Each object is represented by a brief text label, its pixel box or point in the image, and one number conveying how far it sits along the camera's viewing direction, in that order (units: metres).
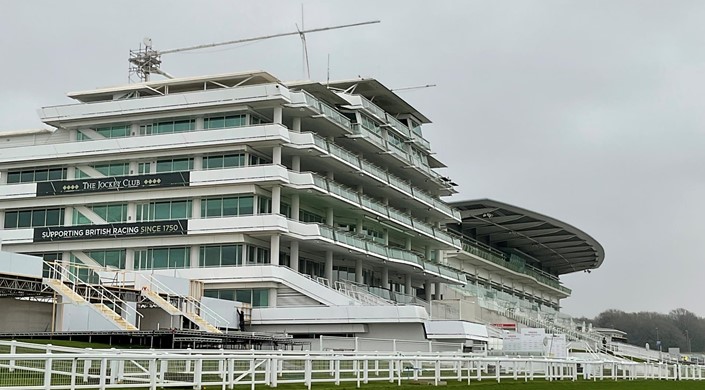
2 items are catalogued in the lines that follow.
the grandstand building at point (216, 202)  63.03
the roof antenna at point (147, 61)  84.94
